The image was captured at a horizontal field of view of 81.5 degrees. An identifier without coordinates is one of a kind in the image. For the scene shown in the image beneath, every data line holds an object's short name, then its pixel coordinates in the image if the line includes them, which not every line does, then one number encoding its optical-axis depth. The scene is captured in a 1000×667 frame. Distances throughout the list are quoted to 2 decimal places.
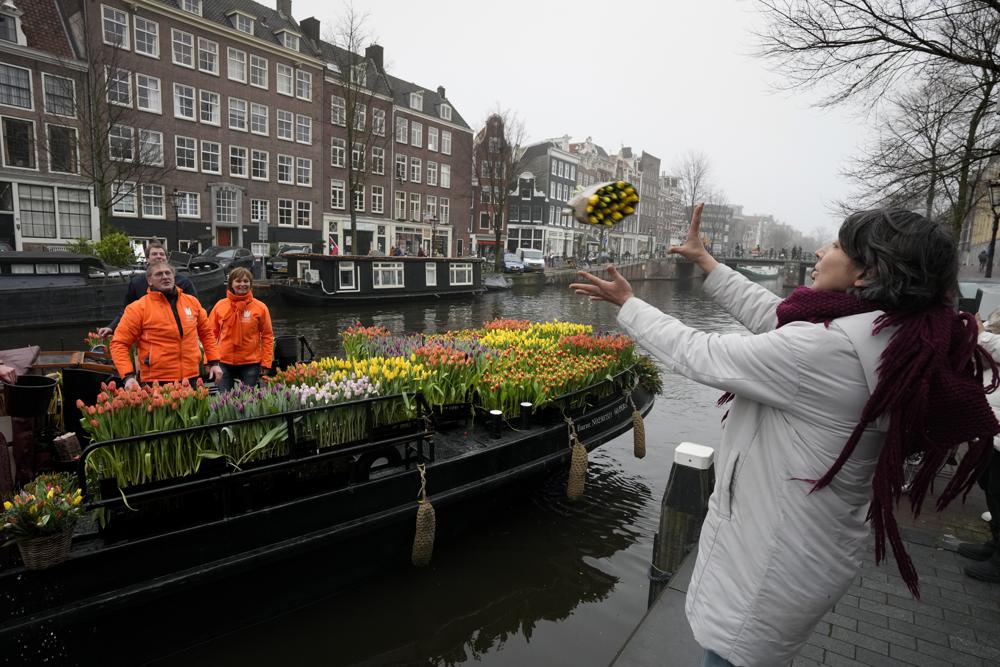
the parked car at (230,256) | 23.32
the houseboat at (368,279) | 21.55
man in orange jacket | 4.93
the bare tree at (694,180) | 58.14
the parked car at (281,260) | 22.47
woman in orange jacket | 6.08
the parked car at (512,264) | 38.59
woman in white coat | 1.51
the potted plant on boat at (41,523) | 2.99
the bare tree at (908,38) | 8.06
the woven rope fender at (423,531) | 4.41
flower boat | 3.31
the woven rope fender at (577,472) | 5.79
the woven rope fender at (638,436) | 7.24
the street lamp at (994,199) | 10.76
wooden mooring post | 4.06
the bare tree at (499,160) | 40.88
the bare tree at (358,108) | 29.28
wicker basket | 2.99
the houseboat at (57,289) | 15.09
